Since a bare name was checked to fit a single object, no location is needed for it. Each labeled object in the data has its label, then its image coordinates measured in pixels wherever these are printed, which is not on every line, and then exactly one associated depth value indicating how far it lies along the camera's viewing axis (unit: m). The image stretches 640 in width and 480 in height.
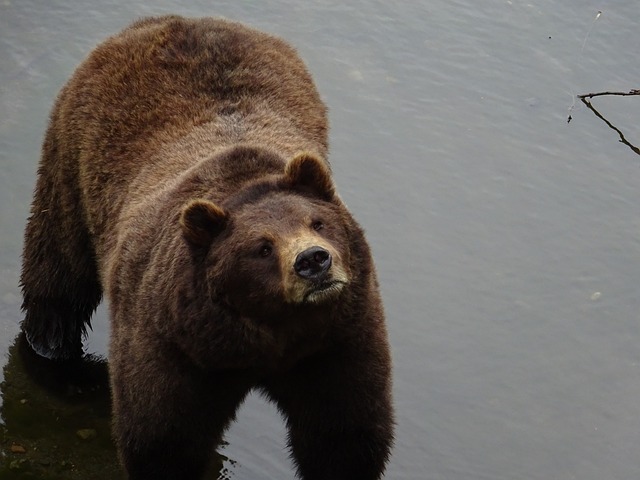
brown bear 12.09
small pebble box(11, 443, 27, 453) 15.97
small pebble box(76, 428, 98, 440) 16.39
